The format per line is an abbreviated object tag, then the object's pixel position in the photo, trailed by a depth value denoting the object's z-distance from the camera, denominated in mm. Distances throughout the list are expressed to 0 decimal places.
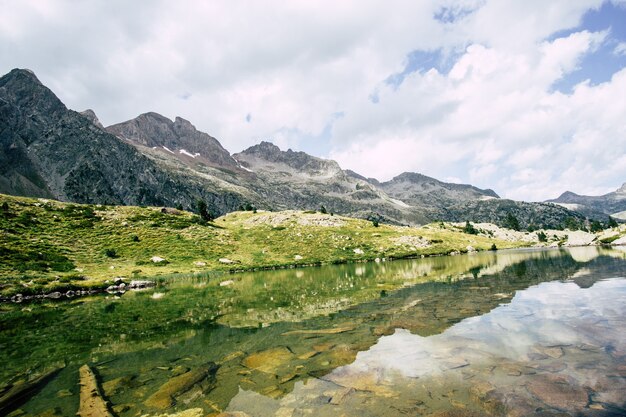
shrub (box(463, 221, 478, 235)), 174750
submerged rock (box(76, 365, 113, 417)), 10406
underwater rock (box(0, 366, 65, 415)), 11648
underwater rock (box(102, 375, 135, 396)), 12281
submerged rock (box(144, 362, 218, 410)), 11086
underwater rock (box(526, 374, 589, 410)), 8664
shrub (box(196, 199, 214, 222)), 115938
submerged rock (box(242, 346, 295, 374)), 13711
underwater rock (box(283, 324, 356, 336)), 18531
